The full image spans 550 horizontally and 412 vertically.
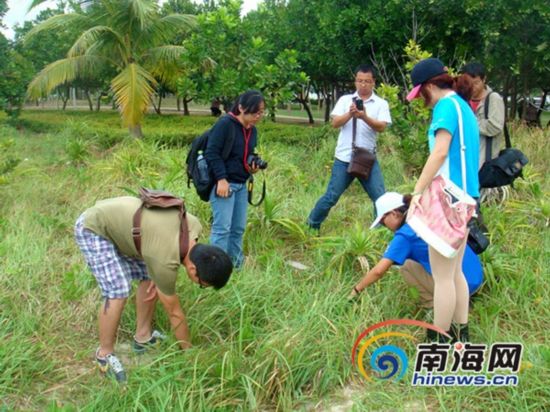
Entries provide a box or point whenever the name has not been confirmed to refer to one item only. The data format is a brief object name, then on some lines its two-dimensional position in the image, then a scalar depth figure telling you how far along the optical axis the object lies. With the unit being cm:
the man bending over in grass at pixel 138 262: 259
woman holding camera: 370
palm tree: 980
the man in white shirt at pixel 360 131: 438
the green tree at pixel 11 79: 1247
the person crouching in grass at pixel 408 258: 309
